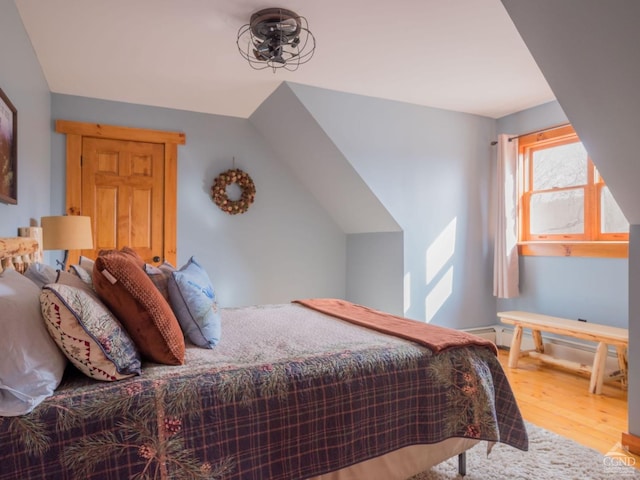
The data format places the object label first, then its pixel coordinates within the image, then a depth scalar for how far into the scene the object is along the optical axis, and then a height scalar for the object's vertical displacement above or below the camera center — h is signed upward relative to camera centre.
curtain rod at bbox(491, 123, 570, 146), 3.70 +1.08
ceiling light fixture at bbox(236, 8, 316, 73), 2.32 +1.27
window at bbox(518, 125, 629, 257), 3.43 +0.38
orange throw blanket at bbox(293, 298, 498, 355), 1.85 -0.43
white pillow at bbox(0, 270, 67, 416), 1.10 -0.33
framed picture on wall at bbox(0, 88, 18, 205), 1.94 +0.46
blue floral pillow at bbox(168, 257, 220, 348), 1.80 -0.30
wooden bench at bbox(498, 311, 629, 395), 2.96 -0.69
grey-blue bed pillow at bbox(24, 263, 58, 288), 1.71 -0.14
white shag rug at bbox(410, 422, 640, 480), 1.94 -1.09
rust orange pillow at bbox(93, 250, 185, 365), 1.47 -0.24
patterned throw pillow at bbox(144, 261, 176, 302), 1.87 -0.16
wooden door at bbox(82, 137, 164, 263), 3.68 +0.45
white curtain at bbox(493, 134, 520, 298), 4.04 +0.24
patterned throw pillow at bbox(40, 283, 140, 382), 1.24 -0.29
